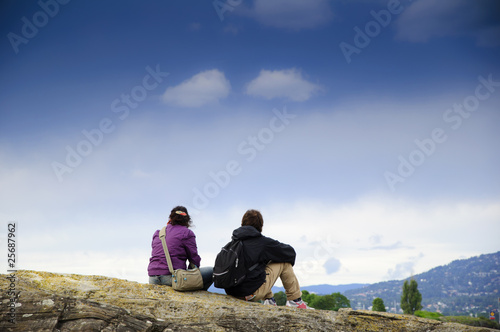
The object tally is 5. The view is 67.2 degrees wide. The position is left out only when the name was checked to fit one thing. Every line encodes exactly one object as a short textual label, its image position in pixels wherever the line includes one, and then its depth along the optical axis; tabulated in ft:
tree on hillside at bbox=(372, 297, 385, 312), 285.37
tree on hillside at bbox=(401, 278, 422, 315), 353.06
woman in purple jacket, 31.07
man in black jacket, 30.17
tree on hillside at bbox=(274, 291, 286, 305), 228.18
